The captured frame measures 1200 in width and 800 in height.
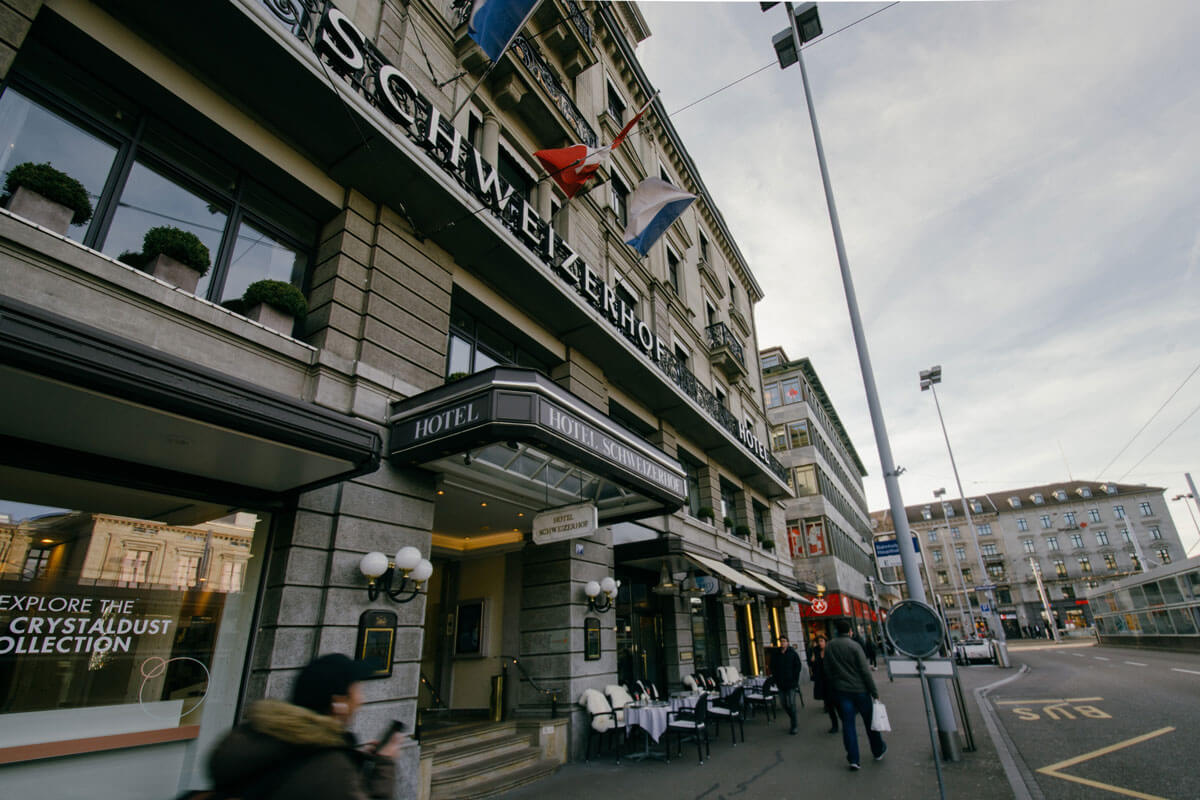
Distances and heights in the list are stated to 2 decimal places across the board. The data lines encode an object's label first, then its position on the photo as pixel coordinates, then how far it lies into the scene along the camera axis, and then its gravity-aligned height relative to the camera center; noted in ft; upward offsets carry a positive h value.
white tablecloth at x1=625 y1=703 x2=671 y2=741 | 30.78 -4.96
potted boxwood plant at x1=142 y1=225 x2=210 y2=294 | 19.97 +12.67
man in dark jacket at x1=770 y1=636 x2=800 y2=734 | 40.63 -3.53
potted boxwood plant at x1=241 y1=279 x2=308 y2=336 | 22.80 +12.53
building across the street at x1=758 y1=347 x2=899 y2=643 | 114.83 +25.37
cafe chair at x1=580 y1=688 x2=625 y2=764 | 32.17 -5.02
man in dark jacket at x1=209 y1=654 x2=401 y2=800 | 6.88 -1.43
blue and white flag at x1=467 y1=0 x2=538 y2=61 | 27.07 +27.23
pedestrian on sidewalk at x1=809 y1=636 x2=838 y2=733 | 37.11 -4.19
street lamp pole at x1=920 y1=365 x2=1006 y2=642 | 87.09 +31.33
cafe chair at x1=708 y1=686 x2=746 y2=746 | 34.35 -5.04
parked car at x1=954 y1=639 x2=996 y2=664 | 95.81 -5.81
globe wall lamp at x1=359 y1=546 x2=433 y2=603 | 22.29 +2.22
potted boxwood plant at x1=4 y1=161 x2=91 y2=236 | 17.08 +12.77
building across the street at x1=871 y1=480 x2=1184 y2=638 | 254.27 +29.04
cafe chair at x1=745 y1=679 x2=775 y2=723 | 43.98 -5.77
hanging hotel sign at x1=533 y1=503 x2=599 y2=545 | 28.12 +4.89
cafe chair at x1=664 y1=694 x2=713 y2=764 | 30.32 -5.12
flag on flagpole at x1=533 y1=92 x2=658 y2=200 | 33.55 +25.85
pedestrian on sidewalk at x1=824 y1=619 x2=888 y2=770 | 26.82 -3.14
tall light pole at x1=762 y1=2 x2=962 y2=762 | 27.20 +12.33
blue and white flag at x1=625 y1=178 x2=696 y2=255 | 39.22 +27.04
